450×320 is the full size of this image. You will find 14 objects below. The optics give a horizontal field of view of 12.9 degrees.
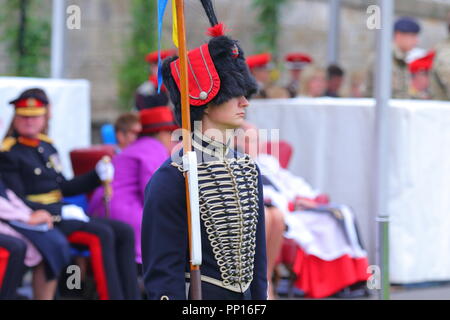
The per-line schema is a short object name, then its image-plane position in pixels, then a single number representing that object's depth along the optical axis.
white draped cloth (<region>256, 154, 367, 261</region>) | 14.36
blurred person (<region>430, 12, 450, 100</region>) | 17.20
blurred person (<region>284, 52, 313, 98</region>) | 23.50
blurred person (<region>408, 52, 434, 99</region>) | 19.28
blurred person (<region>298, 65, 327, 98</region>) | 20.45
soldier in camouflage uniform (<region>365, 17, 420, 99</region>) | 17.34
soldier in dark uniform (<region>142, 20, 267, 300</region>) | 6.82
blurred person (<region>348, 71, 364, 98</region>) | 24.71
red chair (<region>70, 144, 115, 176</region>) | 14.01
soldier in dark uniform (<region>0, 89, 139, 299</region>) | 12.86
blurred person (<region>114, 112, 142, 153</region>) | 14.47
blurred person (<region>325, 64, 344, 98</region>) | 20.34
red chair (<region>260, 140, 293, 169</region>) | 14.92
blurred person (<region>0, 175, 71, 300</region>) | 12.24
